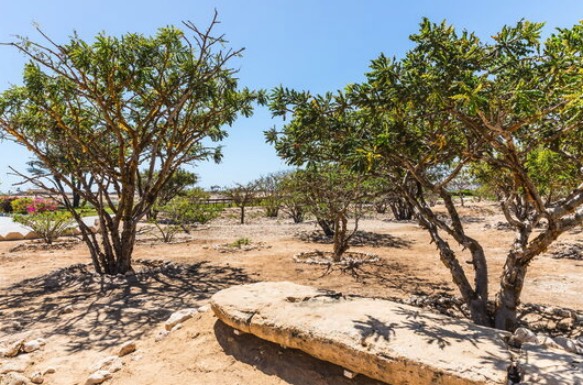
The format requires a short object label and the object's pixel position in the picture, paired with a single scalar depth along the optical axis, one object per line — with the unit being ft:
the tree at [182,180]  91.71
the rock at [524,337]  12.75
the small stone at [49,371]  14.56
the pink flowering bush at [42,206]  61.84
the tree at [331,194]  37.27
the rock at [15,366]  14.44
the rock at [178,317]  18.81
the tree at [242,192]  91.71
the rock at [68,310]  22.72
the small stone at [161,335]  17.53
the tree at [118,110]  26.65
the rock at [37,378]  13.80
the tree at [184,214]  57.66
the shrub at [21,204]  88.19
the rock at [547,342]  12.59
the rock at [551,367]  9.75
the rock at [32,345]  16.49
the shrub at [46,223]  52.24
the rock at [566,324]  18.60
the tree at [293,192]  49.91
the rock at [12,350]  15.92
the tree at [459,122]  12.69
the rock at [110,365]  14.65
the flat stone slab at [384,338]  10.41
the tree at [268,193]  85.41
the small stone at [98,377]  13.75
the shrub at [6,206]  111.75
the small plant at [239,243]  46.83
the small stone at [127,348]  16.26
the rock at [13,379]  13.23
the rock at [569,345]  13.17
